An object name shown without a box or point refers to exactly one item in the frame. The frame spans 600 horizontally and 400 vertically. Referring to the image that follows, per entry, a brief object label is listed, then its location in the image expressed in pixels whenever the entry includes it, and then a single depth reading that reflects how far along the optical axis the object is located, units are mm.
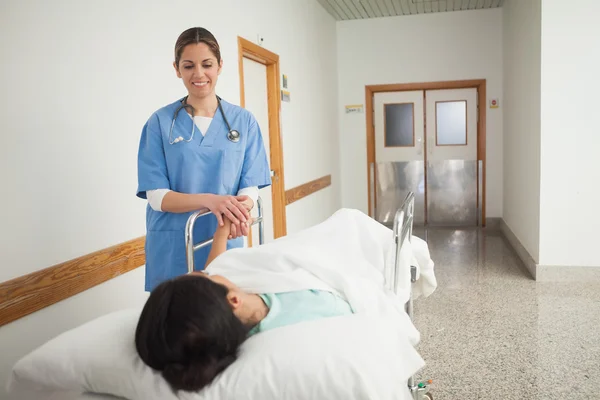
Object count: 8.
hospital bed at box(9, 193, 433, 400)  1244
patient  1147
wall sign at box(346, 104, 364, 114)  7543
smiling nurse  1979
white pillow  1154
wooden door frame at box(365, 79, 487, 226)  7156
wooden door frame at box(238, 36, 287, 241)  5172
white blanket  1617
